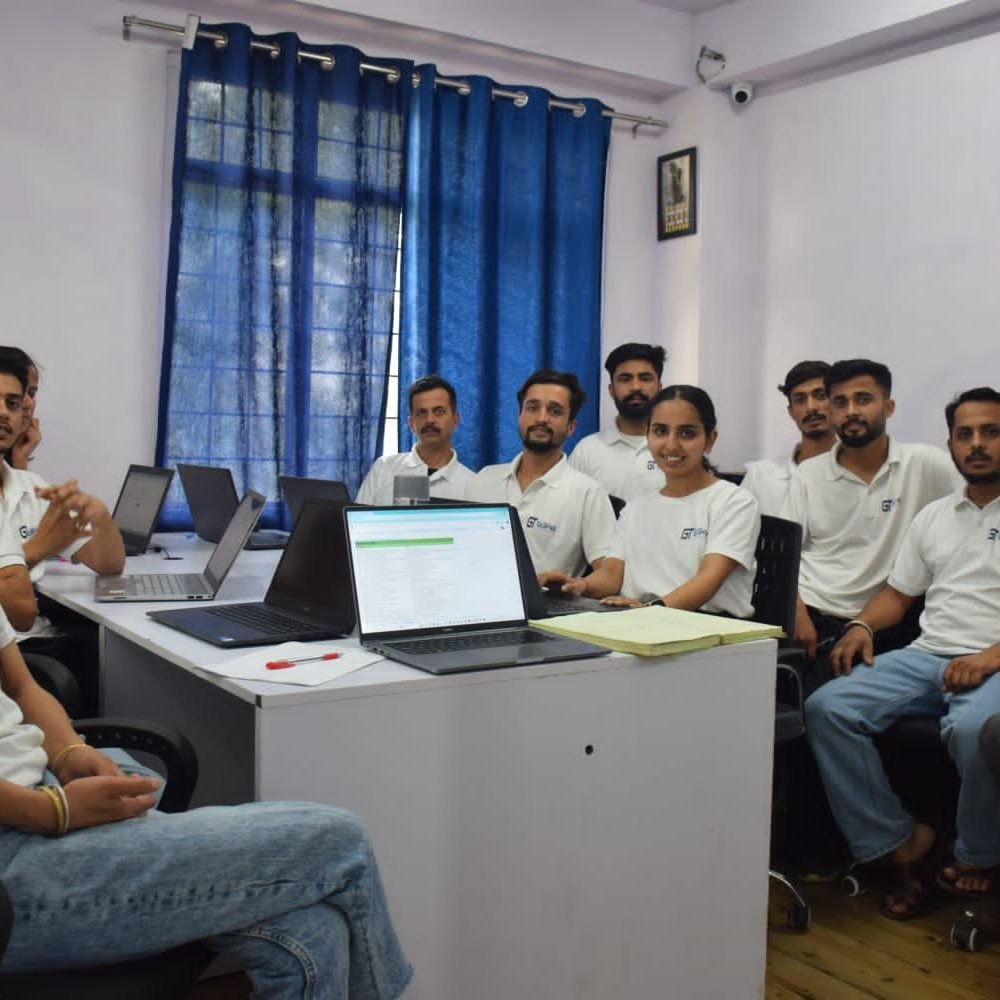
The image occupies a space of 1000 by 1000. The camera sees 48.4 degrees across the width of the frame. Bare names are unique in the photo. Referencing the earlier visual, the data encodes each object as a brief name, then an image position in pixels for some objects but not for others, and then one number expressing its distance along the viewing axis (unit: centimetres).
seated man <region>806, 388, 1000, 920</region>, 270
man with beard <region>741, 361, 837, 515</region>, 389
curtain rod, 400
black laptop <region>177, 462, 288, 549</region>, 368
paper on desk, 170
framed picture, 511
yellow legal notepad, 197
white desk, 170
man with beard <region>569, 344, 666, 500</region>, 414
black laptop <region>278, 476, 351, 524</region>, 341
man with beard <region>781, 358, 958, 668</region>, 346
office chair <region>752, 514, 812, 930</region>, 264
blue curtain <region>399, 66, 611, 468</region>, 456
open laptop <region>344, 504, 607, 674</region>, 196
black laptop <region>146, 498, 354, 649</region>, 205
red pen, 177
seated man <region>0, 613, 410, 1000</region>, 132
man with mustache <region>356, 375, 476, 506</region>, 398
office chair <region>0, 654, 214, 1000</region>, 129
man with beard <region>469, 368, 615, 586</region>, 338
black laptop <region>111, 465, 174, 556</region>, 354
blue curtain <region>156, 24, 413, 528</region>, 410
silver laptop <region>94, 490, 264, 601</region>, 253
